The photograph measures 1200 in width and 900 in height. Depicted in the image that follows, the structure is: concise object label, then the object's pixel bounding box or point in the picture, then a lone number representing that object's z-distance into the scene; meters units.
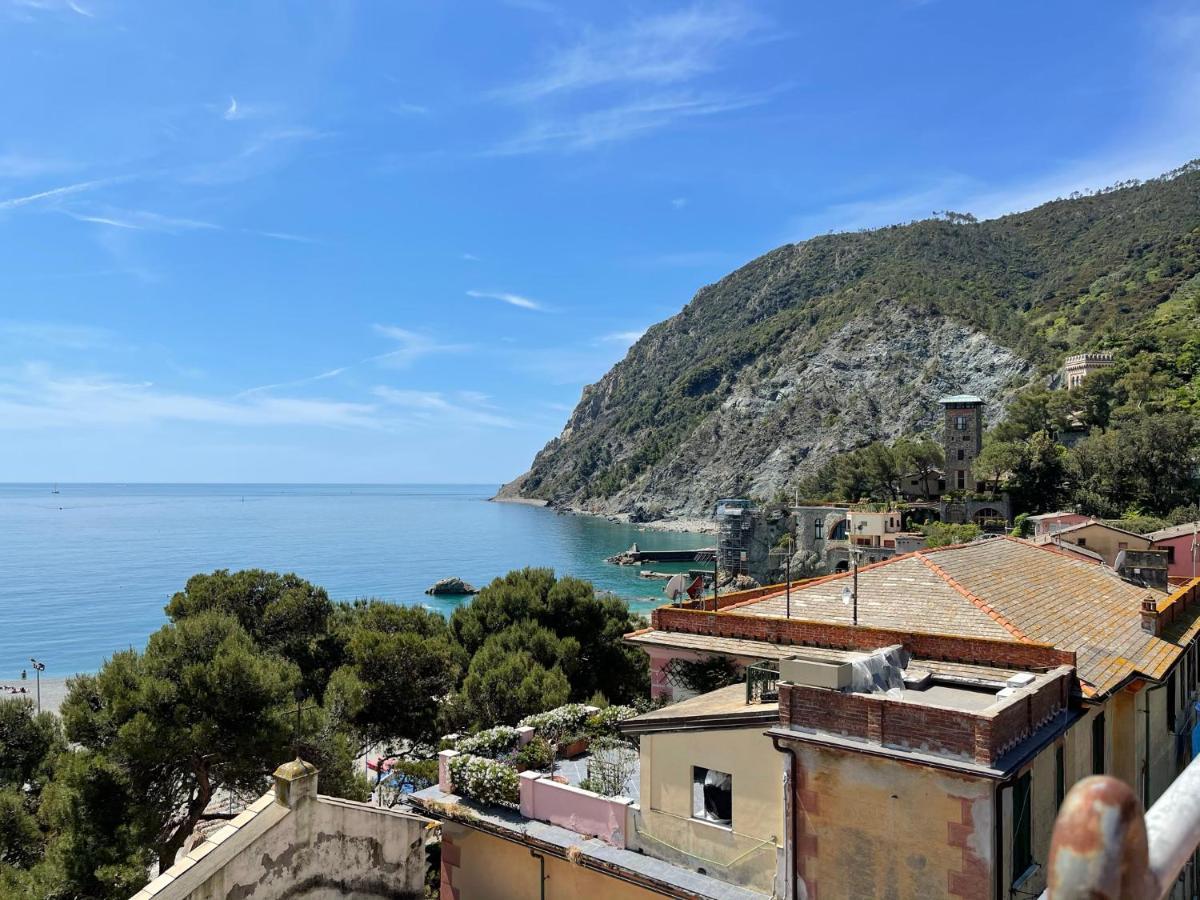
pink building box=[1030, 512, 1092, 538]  43.41
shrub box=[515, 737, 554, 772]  13.48
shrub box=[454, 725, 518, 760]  13.72
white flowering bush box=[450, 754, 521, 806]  12.41
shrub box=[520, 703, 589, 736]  14.95
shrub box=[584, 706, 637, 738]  15.07
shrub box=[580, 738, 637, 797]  12.62
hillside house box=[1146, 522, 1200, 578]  29.47
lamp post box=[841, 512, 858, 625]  13.52
